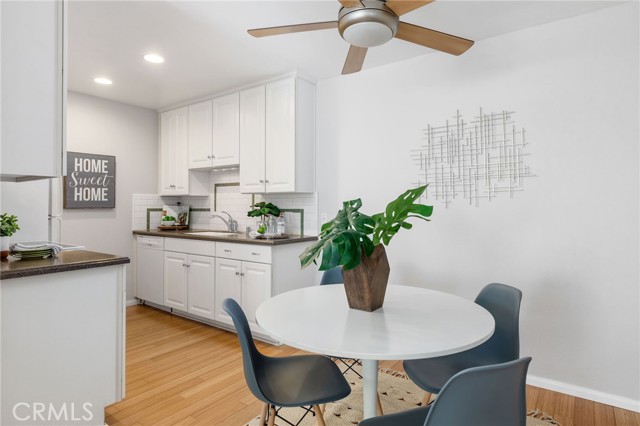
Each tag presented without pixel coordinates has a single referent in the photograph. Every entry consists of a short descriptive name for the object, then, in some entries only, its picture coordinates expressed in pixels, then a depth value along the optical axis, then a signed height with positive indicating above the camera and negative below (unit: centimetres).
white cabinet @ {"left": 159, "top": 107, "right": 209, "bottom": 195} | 453 +71
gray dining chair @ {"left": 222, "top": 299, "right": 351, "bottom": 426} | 152 -73
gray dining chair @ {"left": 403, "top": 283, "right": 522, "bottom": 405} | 175 -72
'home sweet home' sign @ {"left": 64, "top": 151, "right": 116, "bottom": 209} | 403 +39
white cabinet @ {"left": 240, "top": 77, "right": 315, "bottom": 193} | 358 +79
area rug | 215 -118
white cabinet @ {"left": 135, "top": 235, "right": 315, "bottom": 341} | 339 -59
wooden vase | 170 -30
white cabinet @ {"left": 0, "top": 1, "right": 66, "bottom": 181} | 159 +58
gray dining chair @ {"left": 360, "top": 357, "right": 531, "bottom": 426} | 104 -52
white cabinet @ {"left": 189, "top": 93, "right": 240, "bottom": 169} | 402 +94
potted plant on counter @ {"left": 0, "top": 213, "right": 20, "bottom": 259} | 192 -7
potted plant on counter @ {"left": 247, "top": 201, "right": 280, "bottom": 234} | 373 +5
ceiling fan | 165 +92
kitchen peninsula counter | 163 -57
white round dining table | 128 -45
